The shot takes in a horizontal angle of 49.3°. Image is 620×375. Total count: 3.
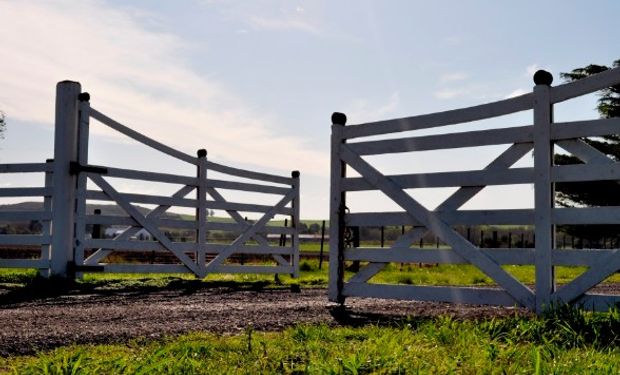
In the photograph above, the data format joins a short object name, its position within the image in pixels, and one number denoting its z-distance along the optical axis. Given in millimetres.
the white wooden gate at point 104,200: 10125
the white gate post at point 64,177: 10016
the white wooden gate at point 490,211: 5879
